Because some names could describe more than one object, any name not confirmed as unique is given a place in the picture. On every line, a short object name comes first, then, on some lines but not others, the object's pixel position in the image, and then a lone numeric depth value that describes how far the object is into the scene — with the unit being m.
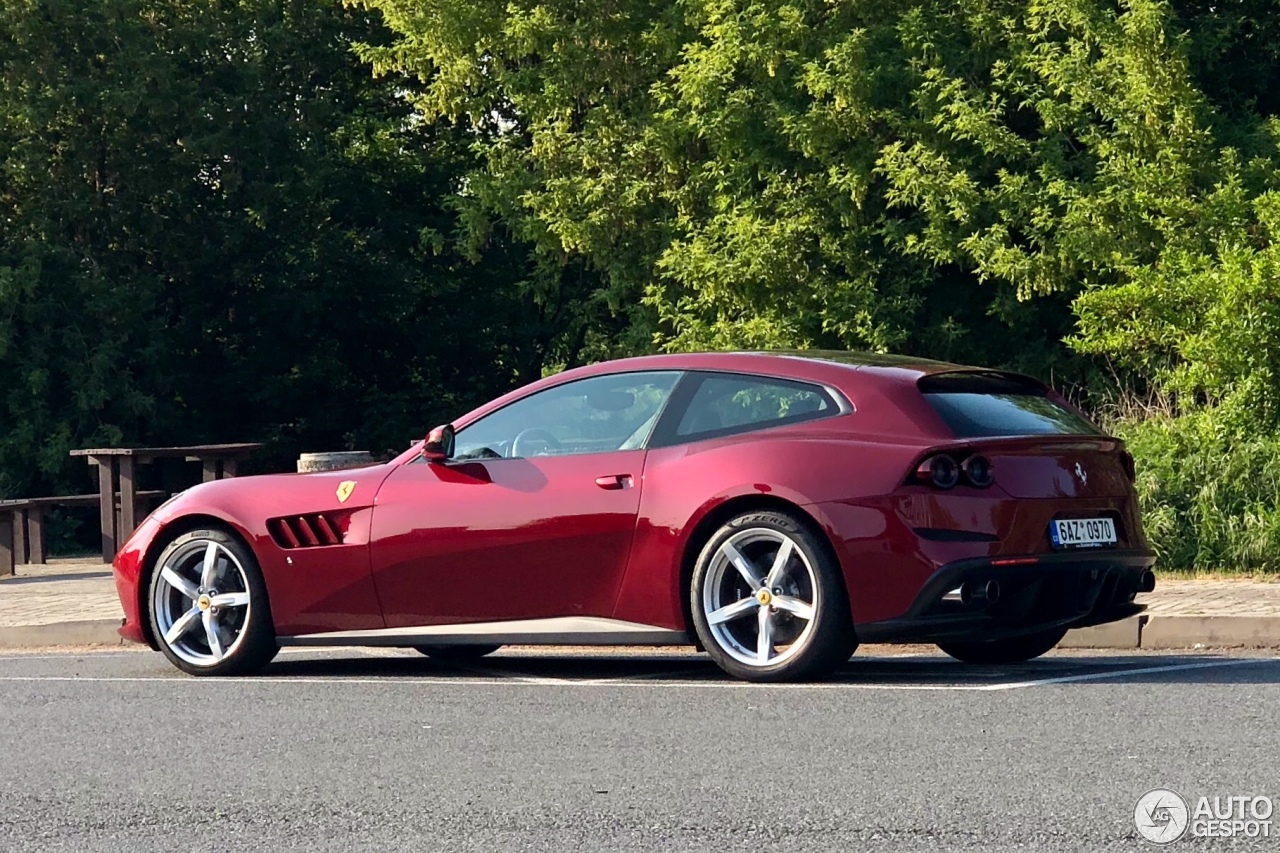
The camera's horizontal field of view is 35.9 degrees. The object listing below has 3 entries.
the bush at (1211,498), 13.09
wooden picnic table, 18.38
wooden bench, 19.75
